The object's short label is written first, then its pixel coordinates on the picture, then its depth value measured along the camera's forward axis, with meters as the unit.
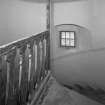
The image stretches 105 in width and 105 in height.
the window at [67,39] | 5.17
